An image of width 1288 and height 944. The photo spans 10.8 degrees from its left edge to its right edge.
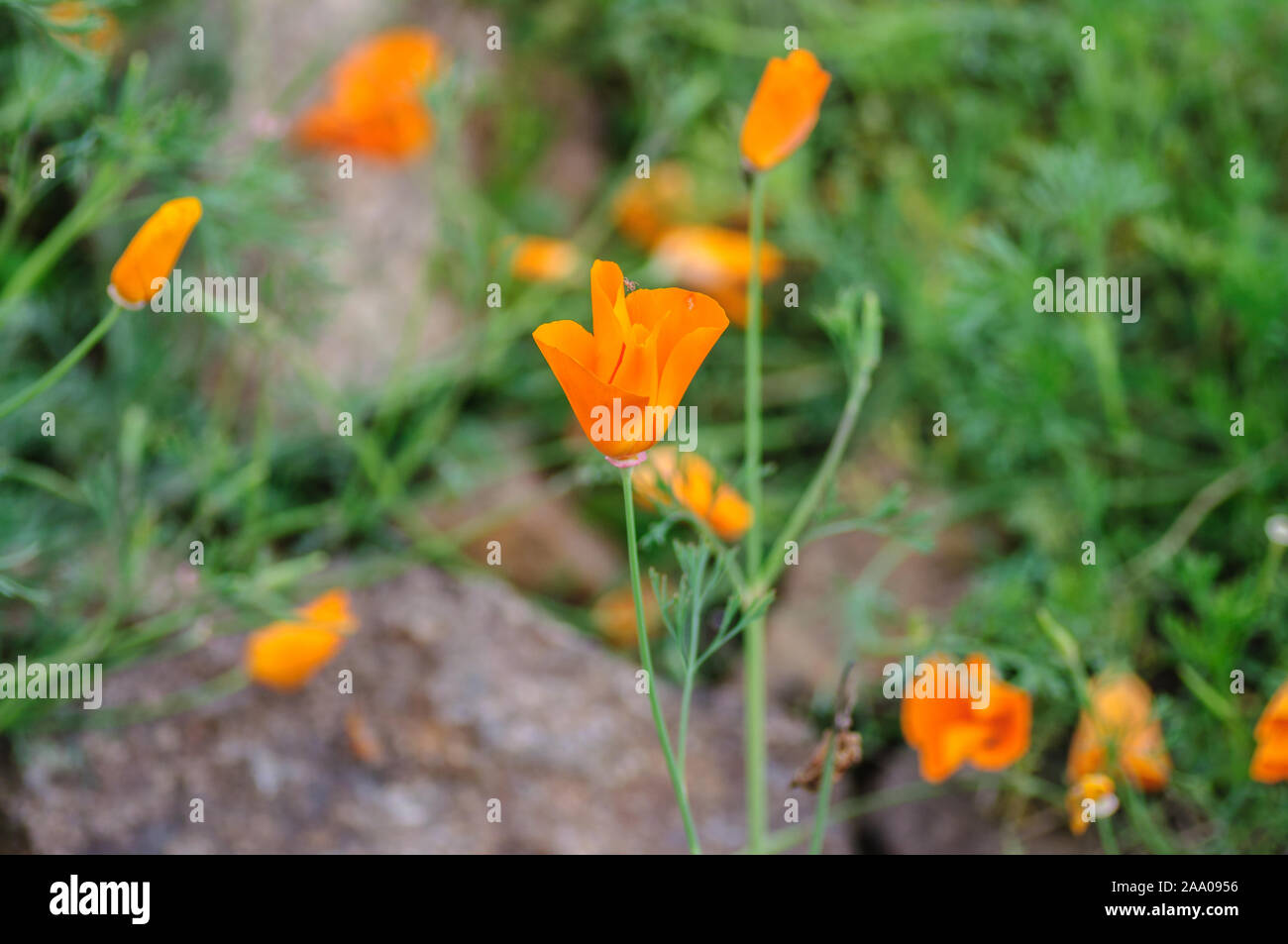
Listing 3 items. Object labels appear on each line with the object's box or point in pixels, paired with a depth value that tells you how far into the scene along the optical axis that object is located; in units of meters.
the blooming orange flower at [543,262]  2.00
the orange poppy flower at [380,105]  2.01
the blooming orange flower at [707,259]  2.02
